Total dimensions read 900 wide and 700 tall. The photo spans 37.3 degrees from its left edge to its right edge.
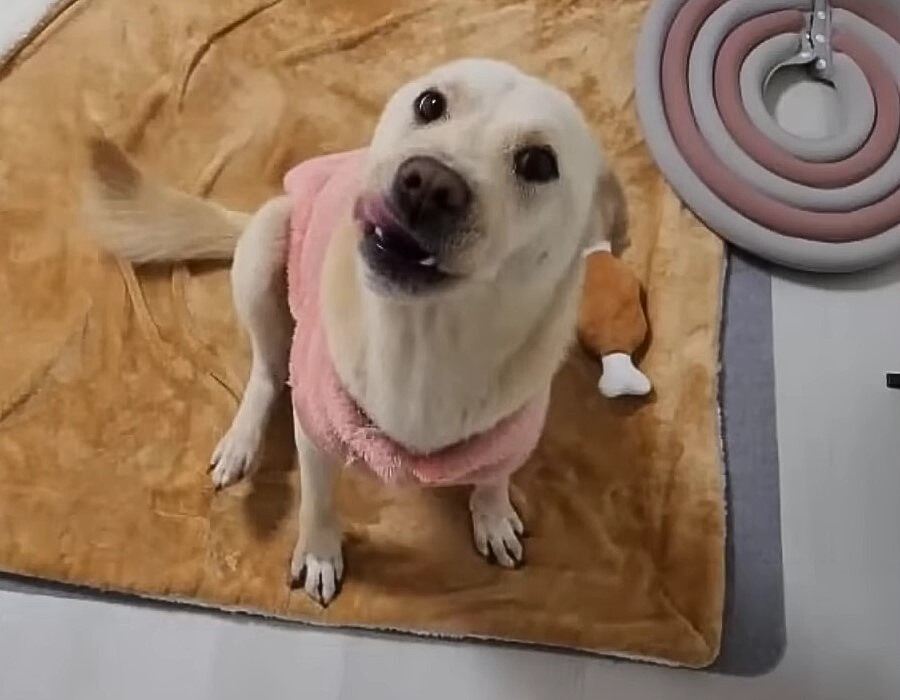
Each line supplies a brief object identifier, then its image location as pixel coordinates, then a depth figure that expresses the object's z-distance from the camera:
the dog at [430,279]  1.05
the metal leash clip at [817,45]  1.84
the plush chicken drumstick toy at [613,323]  1.61
